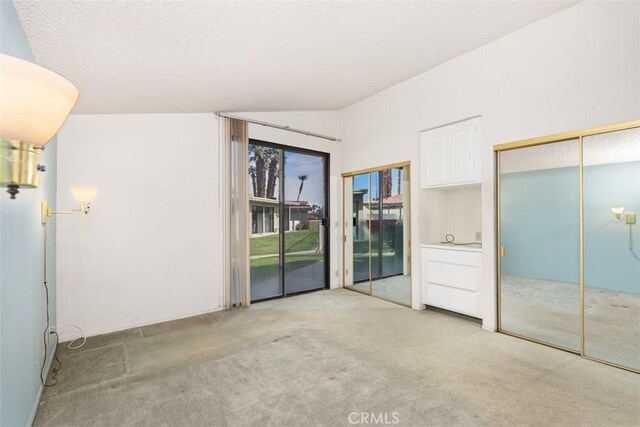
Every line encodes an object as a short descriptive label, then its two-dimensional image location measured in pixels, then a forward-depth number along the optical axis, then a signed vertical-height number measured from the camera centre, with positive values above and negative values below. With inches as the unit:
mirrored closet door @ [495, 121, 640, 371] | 98.6 -10.3
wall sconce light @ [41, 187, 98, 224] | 107.0 +7.1
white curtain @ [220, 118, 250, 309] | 159.5 +2.4
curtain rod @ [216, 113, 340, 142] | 159.5 +51.5
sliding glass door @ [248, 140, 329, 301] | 177.9 -3.2
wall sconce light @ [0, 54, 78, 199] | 31.2 +10.9
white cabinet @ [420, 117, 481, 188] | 136.8 +28.0
